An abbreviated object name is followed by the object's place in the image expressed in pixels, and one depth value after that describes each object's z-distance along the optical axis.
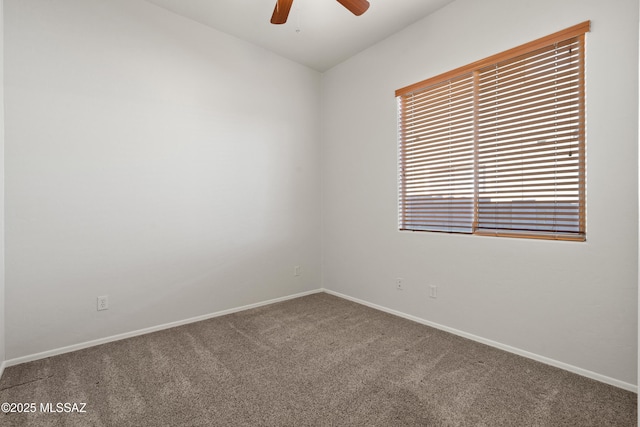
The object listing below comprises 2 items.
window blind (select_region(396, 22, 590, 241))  2.09
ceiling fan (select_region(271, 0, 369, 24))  2.03
